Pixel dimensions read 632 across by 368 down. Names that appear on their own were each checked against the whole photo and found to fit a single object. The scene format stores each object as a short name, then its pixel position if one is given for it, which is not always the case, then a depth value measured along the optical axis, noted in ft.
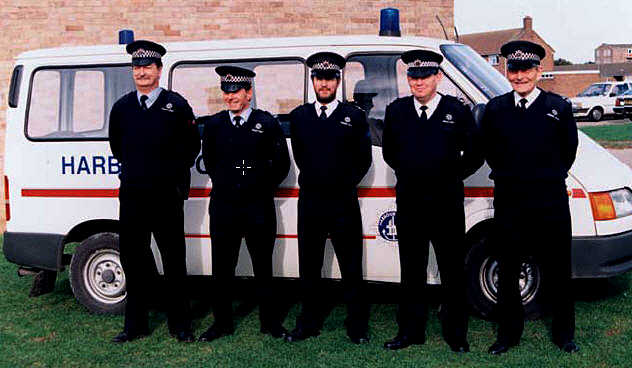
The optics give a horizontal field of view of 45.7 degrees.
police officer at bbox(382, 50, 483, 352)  16.46
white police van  18.65
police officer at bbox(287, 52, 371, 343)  17.30
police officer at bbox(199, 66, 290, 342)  17.75
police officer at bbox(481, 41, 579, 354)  16.26
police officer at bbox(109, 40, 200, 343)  17.92
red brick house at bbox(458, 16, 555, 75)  250.37
